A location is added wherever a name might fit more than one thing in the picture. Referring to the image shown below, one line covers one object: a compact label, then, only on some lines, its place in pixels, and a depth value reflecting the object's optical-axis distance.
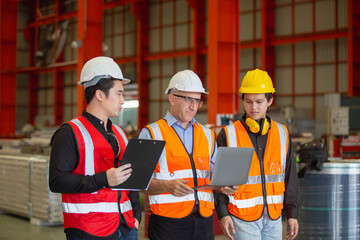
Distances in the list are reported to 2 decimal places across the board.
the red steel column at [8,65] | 24.47
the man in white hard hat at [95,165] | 2.59
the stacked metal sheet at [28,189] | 8.32
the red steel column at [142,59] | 26.62
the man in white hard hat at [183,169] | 3.26
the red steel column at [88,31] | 15.42
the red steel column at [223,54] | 12.38
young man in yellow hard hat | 3.34
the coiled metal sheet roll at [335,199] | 4.77
